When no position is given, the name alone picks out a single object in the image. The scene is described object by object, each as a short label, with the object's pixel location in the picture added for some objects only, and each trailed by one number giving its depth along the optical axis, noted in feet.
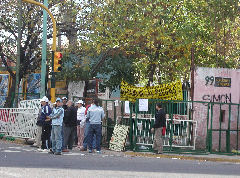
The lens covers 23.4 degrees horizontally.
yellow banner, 76.28
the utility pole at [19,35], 89.45
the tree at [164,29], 82.02
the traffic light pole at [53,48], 75.92
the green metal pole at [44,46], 81.17
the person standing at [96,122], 63.93
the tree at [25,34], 96.43
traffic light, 77.56
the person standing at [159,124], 64.03
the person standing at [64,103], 66.09
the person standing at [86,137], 66.03
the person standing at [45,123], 64.03
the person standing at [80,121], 70.59
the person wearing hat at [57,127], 58.59
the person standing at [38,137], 69.15
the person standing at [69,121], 65.31
